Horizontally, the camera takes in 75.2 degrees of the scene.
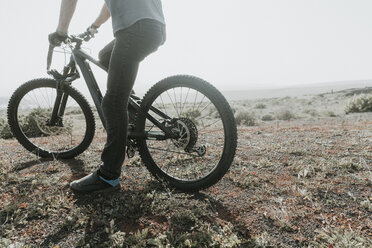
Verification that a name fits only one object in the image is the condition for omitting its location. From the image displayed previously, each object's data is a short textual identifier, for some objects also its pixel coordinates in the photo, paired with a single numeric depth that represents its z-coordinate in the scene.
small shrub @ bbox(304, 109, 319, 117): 11.91
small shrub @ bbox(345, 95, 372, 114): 11.14
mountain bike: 2.20
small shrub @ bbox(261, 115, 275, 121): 11.27
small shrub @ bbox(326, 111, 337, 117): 10.83
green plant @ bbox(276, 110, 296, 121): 11.20
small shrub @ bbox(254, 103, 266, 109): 16.37
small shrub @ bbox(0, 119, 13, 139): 6.46
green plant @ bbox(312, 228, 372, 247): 1.54
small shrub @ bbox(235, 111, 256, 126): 9.63
